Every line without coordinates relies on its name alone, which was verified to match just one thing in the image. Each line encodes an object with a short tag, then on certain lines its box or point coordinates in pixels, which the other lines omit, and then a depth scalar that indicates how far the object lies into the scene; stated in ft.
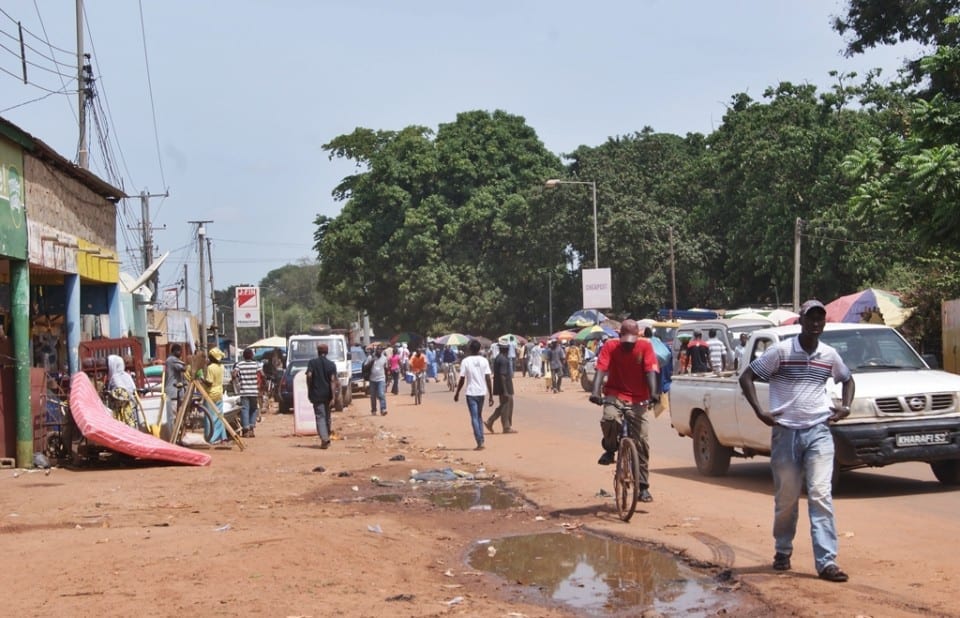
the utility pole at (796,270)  126.11
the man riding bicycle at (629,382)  36.55
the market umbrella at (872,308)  101.14
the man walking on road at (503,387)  68.08
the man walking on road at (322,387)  66.28
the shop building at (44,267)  54.54
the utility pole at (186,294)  232.12
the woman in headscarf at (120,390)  61.93
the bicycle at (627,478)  34.06
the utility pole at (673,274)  173.27
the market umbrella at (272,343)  194.55
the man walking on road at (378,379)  97.71
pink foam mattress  53.52
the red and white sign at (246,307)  192.75
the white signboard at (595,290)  155.22
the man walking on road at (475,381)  63.57
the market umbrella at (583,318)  173.99
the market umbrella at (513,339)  186.63
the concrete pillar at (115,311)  78.12
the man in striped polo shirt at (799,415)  25.11
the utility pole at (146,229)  161.89
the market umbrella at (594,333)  145.91
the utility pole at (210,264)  212.27
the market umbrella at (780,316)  109.81
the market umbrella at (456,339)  184.14
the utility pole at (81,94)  95.66
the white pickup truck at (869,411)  36.22
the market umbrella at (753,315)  115.59
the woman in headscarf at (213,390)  68.74
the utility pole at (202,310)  157.22
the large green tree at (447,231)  206.28
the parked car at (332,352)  116.88
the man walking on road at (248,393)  78.07
